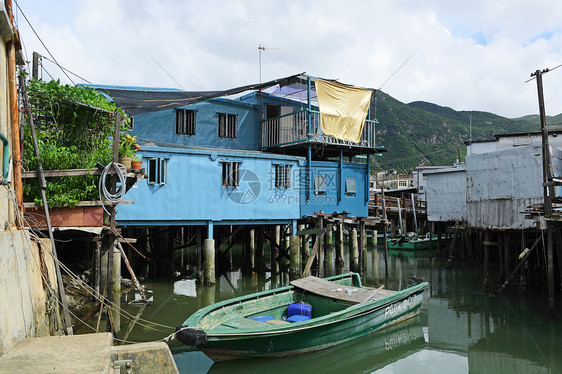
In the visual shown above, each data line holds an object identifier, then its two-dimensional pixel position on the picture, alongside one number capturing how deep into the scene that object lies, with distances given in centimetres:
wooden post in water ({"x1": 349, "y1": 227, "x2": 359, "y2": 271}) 2094
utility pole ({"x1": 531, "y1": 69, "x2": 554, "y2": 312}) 1217
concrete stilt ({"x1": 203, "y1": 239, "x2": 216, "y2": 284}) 1605
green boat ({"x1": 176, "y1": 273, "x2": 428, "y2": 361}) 854
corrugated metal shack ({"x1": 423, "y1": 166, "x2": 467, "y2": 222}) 2511
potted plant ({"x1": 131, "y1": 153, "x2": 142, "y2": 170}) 1024
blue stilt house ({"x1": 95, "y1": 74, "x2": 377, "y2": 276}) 1588
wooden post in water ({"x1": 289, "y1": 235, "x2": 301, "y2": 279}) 1856
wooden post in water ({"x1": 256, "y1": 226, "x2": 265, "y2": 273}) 2009
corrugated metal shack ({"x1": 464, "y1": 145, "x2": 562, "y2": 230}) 1656
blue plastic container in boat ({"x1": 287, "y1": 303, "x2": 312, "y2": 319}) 1112
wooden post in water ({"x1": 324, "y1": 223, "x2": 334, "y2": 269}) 2186
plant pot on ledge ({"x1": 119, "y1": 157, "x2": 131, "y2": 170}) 1002
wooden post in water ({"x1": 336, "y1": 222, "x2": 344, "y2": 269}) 2070
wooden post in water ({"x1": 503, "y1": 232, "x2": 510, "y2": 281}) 1598
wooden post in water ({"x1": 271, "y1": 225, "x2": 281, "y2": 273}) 2100
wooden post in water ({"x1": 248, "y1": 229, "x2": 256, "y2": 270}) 2156
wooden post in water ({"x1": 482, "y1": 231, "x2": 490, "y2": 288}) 1659
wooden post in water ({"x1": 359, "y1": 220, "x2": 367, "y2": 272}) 1867
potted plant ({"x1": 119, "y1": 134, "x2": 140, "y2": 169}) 1004
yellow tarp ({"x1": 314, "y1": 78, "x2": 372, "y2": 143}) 1875
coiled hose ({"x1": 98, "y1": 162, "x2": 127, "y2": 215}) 907
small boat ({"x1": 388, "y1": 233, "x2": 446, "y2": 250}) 2942
